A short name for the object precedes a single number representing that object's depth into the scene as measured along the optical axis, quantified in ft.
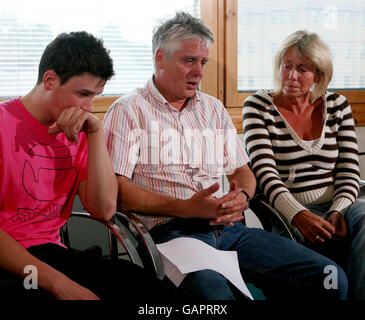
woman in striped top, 6.41
